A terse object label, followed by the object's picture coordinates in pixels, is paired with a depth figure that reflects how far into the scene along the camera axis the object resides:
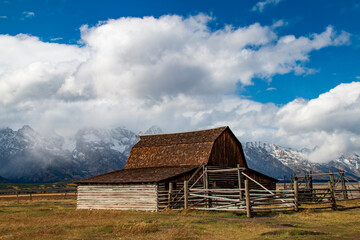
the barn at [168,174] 27.19
